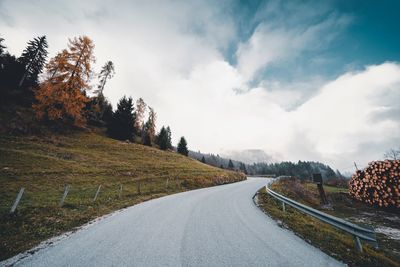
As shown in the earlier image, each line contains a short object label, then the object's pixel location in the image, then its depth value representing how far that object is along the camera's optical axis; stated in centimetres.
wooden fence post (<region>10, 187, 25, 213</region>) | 814
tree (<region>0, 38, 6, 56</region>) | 3864
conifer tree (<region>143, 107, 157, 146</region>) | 5749
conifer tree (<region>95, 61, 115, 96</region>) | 4469
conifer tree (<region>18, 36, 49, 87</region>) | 4112
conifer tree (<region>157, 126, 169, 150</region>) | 5503
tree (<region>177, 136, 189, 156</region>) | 6623
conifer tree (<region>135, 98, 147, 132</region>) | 5591
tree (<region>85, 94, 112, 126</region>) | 4617
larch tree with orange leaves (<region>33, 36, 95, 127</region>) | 2956
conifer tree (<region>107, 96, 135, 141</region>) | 4391
